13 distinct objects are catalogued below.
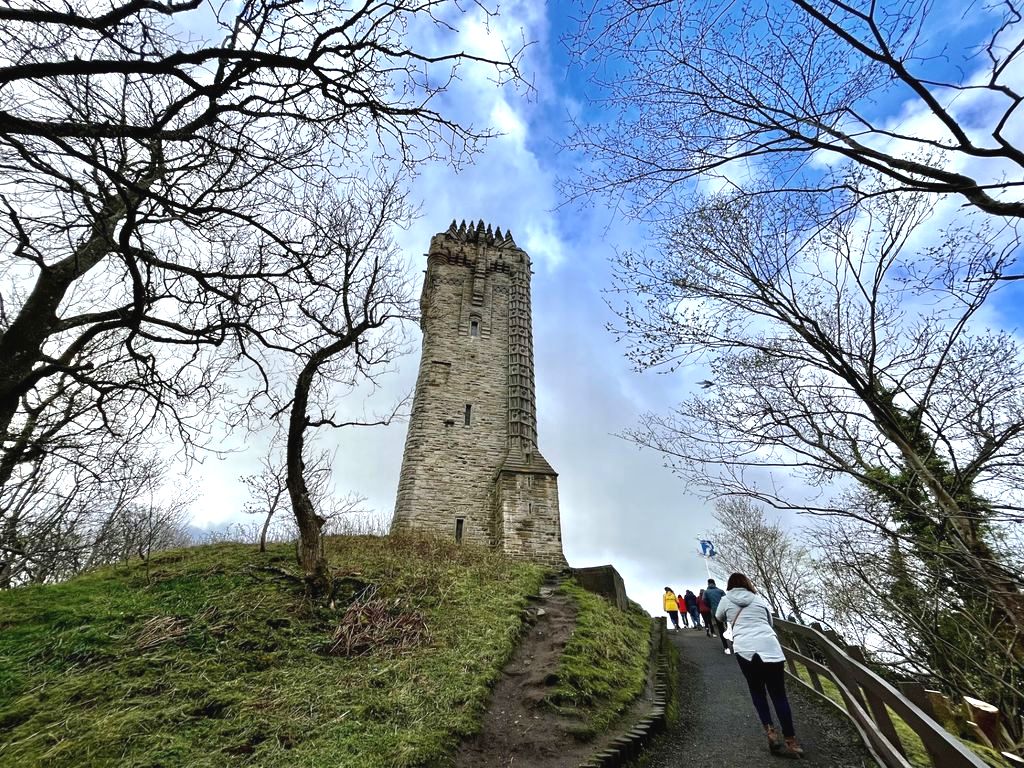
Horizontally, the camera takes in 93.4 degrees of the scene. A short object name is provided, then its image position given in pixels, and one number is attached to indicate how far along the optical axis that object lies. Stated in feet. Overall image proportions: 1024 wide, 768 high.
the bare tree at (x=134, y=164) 9.87
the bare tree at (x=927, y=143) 8.88
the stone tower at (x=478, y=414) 48.32
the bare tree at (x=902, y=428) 14.07
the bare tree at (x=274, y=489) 35.44
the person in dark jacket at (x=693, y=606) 50.14
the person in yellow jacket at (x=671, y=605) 50.93
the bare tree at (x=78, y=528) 21.97
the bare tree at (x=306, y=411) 24.97
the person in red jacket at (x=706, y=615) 42.39
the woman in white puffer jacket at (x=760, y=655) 14.19
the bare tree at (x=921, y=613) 14.67
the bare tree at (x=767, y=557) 78.33
